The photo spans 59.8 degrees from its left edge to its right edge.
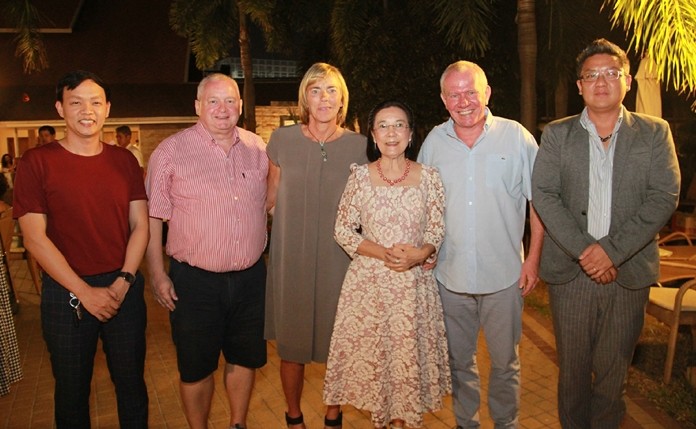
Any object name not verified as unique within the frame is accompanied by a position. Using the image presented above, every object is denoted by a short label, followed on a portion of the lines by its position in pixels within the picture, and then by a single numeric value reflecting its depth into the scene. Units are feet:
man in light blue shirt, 12.12
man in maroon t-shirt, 10.56
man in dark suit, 10.90
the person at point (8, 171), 29.10
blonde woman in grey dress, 12.60
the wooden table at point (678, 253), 21.61
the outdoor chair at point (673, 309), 15.19
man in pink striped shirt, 11.91
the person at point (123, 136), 36.88
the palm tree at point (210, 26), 52.85
